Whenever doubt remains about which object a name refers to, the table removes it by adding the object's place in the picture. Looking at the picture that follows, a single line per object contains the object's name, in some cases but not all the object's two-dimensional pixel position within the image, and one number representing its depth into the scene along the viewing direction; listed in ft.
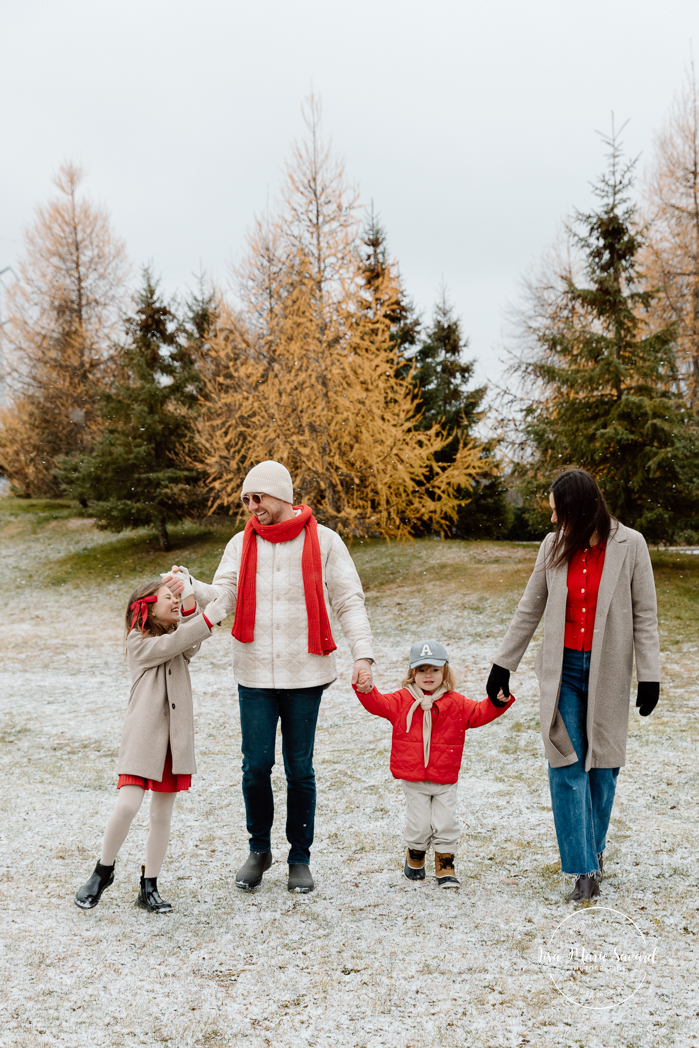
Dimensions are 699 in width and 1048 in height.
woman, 11.36
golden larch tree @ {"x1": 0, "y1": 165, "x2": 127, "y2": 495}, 84.58
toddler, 12.37
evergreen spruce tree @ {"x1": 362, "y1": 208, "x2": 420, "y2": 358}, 72.18
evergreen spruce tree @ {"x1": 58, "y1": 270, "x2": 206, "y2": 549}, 63.16
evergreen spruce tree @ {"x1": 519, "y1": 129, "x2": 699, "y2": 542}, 42.11
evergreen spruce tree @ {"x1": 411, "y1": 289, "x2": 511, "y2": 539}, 68.03
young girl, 11.43
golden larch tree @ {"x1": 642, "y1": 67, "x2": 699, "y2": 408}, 56.59
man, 12.00
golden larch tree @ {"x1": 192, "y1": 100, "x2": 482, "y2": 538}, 44.83
